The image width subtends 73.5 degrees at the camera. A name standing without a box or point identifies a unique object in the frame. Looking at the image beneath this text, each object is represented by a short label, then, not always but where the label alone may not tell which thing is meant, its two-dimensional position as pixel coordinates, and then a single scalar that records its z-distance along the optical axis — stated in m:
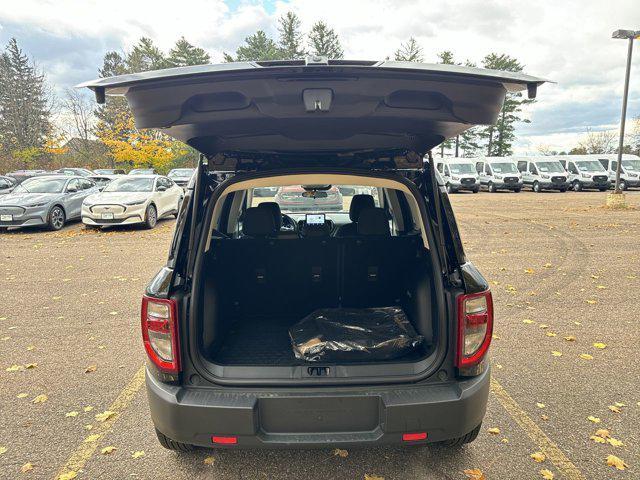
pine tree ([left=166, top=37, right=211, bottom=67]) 50.09
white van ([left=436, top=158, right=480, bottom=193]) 25.84
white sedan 11.37
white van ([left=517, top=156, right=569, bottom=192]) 25.31
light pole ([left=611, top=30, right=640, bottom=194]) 13.82
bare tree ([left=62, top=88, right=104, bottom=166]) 45.82
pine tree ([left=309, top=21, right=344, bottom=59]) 52.72
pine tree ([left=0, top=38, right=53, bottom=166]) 44.00
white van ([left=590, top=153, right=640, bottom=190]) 24.81
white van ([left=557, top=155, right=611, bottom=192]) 24.84
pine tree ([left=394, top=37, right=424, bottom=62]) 50.97
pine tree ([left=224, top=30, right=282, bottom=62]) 49.47
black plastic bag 2.54
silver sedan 11.33
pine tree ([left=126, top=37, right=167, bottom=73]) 52.81
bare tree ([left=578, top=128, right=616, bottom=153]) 53.12
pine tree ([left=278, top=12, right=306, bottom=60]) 52.31
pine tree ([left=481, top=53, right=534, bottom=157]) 48.99
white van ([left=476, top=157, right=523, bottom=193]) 25.81
